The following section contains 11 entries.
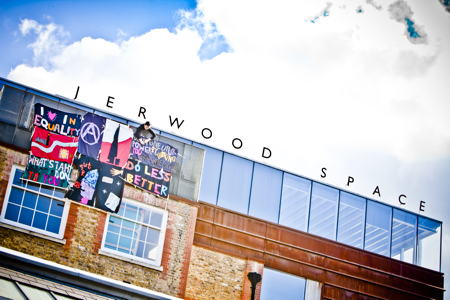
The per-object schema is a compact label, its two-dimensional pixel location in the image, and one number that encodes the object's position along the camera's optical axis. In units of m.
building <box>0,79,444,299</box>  19.17
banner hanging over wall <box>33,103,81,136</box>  20.23
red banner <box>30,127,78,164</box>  19.92
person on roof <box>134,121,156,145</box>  21.77
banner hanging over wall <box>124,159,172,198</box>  21.30
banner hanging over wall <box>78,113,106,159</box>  20.69
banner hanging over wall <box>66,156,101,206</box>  20.00
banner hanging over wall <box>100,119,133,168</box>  21.02
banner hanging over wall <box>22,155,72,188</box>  19.61
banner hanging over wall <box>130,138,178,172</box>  21.66
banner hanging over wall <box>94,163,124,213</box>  20.36
